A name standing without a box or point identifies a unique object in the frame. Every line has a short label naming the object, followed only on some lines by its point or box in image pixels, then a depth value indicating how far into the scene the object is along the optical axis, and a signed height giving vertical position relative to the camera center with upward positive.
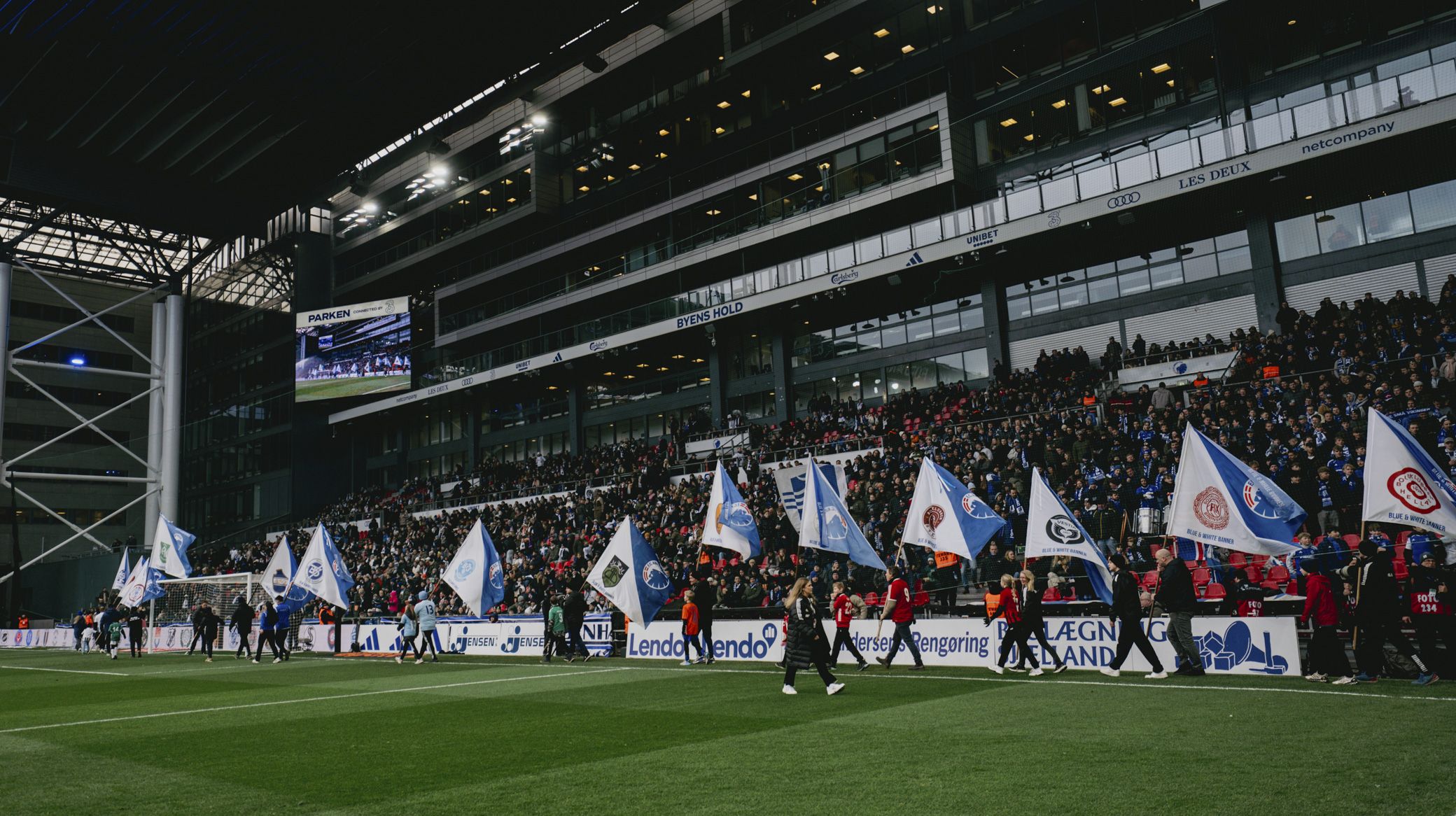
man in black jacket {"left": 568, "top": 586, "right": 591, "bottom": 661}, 23.83 -1.22
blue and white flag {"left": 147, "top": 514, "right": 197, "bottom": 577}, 33.84 +1.24
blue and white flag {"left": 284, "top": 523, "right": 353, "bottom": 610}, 27.50 +0.15
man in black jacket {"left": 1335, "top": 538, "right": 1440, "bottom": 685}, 12.73 -1.19
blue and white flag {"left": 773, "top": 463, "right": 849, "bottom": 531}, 29.12 +2.06
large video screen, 52.31 +12.35
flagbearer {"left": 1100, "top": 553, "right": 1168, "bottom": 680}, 14.69 -1.20
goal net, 36.62 -0.86
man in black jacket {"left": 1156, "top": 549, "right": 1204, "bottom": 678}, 14.42 -1.06
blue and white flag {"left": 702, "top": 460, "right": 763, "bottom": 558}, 22.30 +0.72
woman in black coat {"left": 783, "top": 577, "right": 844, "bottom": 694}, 13.73 -1.23
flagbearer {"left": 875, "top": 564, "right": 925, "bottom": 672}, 17.73 -1.15
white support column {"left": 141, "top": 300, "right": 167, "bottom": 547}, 58.41 +10.65
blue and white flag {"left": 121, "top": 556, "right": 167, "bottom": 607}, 33.93 -0.05
